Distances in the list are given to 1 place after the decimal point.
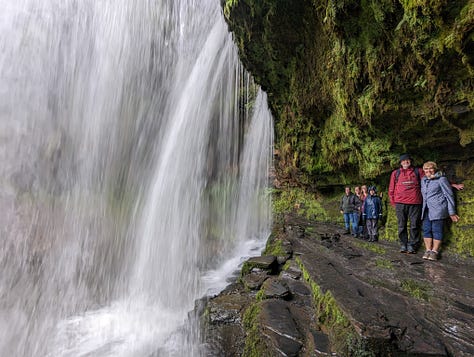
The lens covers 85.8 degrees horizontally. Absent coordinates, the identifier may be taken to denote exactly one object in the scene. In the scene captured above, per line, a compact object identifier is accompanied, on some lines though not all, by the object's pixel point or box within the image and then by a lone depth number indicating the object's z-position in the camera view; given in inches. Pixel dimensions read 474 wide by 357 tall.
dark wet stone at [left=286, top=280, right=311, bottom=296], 163.5
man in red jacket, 201.2
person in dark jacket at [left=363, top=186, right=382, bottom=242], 254.8
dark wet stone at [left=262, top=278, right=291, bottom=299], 160.5
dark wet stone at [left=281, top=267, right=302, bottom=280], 190.1
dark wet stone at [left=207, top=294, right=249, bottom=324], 160.9
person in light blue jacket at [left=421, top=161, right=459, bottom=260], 180.0
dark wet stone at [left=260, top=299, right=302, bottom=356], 112.2
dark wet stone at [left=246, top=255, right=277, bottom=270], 220.8
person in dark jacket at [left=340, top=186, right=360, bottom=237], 291.7
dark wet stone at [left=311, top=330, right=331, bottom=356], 105.7
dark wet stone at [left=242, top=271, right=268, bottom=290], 194.5
